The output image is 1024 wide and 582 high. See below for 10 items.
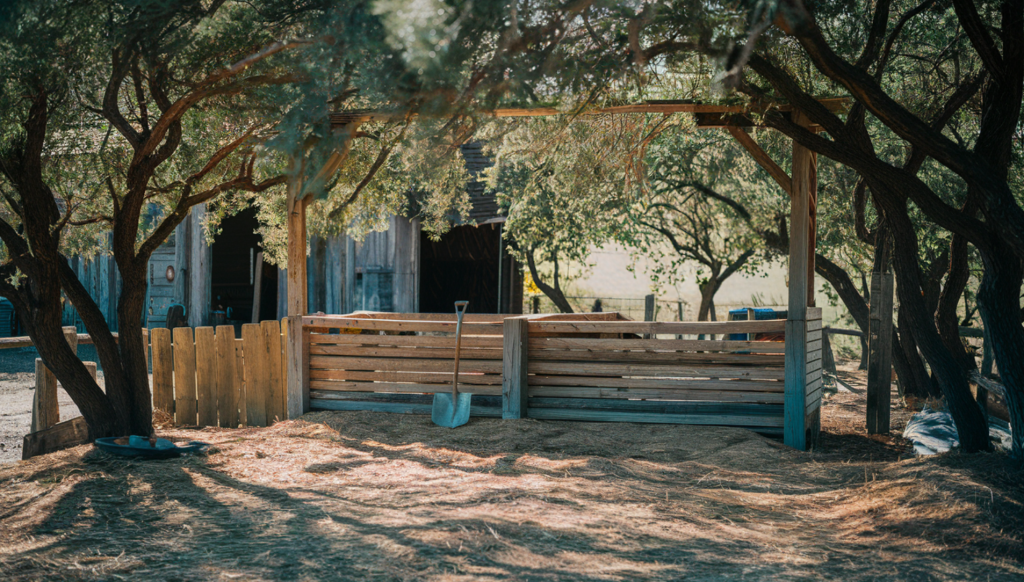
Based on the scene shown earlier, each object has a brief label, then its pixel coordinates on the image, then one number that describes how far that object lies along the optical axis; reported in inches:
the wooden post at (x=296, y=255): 308.7
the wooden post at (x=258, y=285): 638.5
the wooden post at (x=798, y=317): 269.4
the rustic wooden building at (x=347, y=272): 555.5
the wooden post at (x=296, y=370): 311.1
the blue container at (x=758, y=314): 470.9
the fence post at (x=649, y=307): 532.0
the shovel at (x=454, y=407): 289.7
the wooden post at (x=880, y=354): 312.0
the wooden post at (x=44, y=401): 243.6
